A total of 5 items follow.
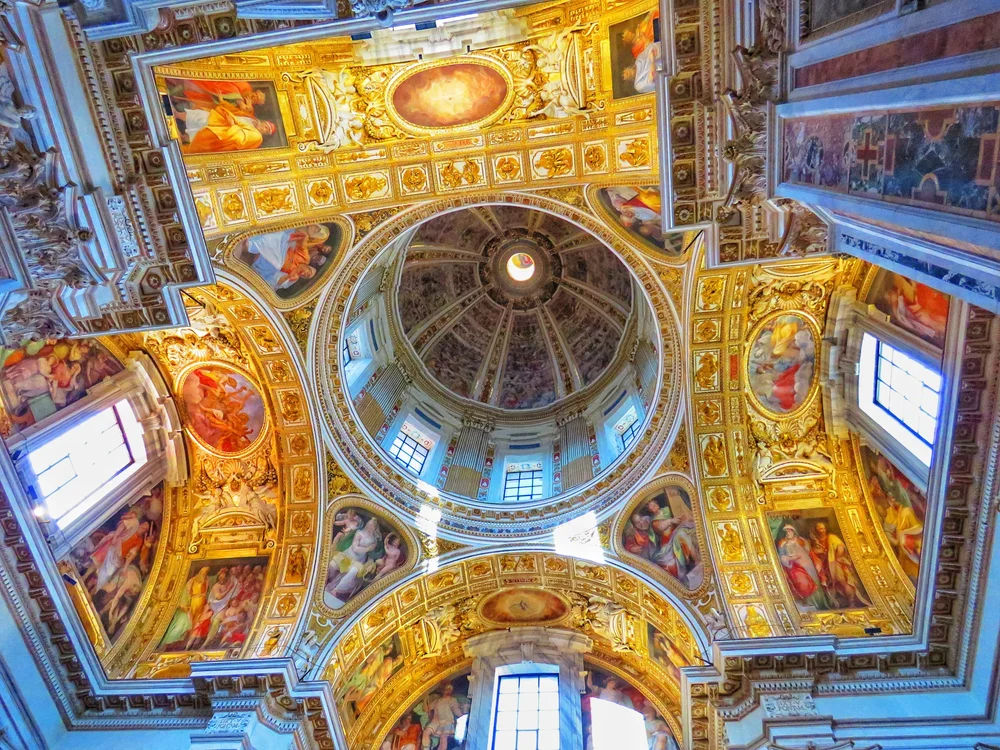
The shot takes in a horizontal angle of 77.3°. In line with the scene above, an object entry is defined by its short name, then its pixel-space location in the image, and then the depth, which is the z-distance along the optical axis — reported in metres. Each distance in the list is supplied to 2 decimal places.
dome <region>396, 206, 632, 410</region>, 22.31
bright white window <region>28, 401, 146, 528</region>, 12.45
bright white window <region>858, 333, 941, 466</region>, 11.19
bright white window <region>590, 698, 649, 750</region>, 14.45
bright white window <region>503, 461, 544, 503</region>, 17.55
